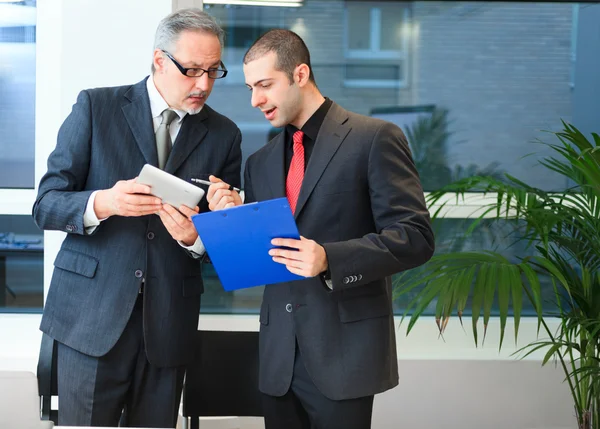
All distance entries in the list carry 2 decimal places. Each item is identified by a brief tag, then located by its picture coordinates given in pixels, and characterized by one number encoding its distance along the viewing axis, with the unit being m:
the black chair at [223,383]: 2.81
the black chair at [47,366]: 2.73
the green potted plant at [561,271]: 2.79
